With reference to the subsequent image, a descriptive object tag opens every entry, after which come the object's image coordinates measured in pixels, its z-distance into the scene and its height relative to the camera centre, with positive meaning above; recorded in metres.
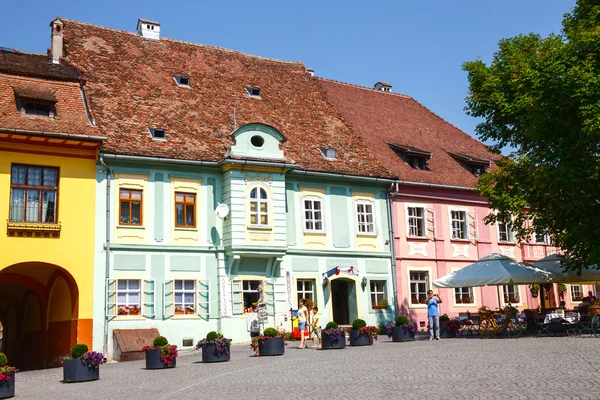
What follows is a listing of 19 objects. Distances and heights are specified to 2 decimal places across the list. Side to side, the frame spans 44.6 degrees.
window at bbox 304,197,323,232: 28.73 +4.59
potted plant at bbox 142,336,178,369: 18.20 -0.42
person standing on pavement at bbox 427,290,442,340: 23.88 +0.41
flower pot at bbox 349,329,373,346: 22.34 -0.24
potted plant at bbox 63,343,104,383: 16.52 -0.51
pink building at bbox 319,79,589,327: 31.09 +5.10
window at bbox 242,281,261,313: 26.51 +1.45
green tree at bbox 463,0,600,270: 21.22 +5.98
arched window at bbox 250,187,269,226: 26.67 +4.62
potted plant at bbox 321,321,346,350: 21.42 -0.18
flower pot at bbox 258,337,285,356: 20.02 -0.34
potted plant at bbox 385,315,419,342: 23.58 -0.04
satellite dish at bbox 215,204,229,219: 25.83 +4.36
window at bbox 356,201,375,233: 29.95 +4.60
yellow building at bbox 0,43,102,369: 22.91 +4.75
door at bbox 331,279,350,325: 29.67 +1.24
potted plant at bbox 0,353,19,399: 14.30 -0.68
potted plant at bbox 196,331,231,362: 19.16 -0.31
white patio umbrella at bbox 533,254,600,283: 24.50 +1.57
